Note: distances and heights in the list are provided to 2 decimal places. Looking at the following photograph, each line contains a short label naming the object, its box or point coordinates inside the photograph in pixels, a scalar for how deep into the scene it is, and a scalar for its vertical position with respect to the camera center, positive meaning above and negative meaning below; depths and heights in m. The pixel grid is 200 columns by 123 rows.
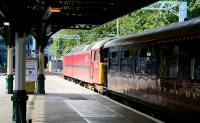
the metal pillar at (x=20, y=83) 11.91 -0.33
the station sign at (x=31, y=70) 25.45 -0.12
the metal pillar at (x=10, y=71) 25.16 -0.14
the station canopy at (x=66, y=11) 11.68 +2.25
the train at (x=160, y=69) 12.80 -0.05
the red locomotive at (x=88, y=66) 27.64 +0.11
